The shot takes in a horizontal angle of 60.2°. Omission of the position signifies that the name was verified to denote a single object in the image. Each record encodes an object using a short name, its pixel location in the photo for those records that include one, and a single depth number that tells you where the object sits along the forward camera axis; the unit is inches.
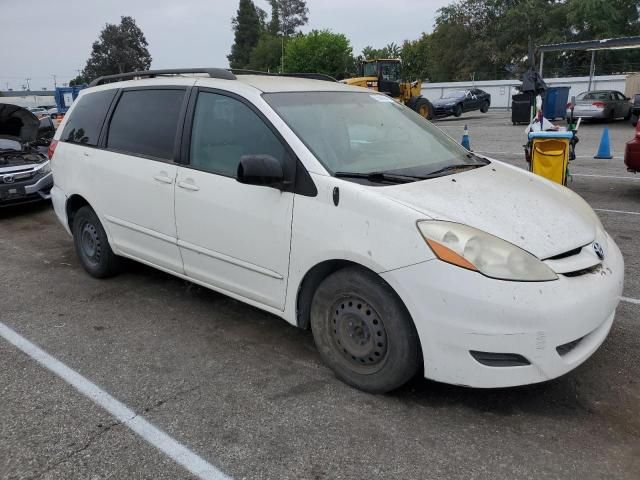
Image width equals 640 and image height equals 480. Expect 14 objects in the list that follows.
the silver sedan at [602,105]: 844.0
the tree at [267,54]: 3432.6
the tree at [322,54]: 2454.5
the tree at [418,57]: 2430.7
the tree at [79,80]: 3755.9
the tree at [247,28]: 3941.9
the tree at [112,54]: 3713.1
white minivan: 104.0
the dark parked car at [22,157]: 315.3
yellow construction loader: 960.3
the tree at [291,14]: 3742.6
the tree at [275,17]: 3757.4
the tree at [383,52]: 2758.4
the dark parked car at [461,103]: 1062.4
